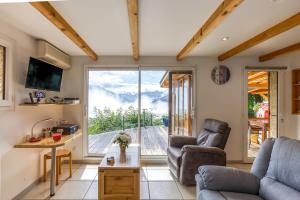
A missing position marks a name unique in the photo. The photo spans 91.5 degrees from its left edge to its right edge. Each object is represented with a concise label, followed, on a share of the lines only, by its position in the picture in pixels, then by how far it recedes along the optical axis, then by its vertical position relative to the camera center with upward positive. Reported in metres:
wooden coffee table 1.81 -1.01
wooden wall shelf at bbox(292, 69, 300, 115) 2.99 +0.21
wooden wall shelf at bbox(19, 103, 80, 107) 2.03 -0.05
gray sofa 1.23 -0.73
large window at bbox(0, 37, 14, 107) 1.83 +0.37
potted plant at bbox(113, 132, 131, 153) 2.06 -0.57
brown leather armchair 2.27 -0.85
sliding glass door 3.21 -0.09
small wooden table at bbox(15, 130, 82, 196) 1.97 -0.61
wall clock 3.14 +0.56
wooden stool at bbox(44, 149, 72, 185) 2.42 -0.93
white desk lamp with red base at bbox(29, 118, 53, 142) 2.12 -0.56
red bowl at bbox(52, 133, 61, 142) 2.18 -0.55
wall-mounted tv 2.07 +0.40
